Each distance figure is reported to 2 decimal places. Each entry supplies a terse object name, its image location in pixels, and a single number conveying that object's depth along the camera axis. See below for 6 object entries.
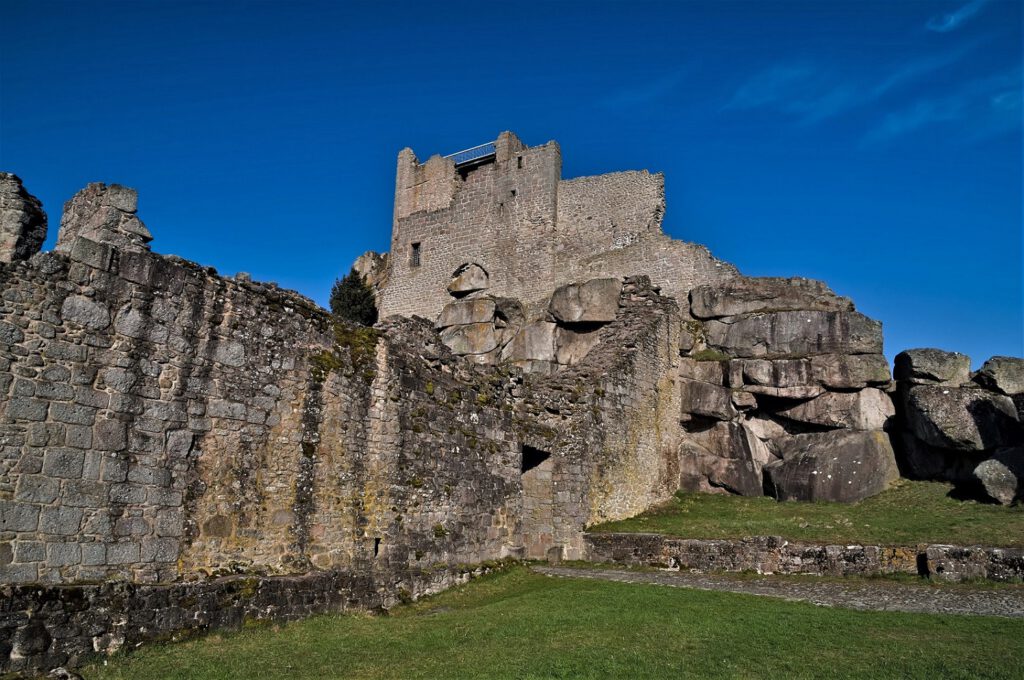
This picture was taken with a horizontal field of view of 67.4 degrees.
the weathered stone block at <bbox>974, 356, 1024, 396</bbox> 20.94
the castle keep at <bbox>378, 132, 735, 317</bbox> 31.44
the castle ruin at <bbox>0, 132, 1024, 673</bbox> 8.50
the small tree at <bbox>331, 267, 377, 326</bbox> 38.38
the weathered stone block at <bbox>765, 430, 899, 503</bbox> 21.06
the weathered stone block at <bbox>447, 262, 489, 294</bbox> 34.84
